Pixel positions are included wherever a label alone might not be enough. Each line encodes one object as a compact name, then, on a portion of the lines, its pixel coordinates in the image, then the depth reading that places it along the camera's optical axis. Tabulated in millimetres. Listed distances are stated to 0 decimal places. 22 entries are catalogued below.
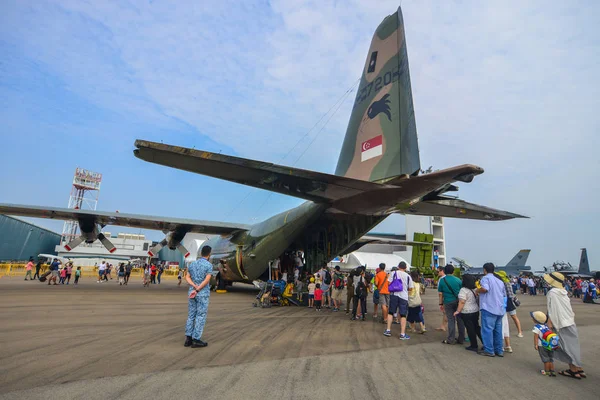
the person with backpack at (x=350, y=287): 9973
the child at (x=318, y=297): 11055
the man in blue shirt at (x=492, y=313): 5438
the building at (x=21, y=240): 44906
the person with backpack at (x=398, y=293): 6871
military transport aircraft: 6812
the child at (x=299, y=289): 12535
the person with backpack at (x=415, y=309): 7312
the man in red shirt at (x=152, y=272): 22812
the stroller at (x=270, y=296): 11383
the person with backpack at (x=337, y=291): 11240
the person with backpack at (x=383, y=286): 7965
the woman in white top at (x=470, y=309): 5778
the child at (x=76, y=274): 19953
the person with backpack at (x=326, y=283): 11336
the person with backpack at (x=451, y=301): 6270
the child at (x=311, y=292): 11609
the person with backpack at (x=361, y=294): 8974
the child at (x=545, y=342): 4367
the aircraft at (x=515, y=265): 41219
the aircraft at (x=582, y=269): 41500
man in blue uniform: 5238
